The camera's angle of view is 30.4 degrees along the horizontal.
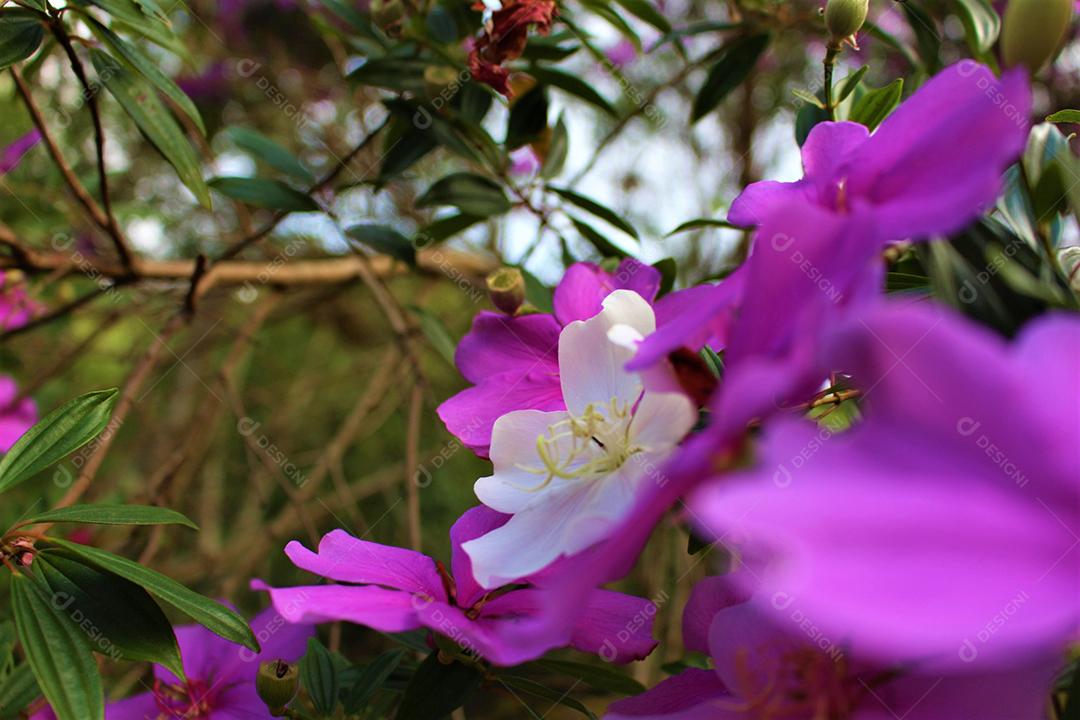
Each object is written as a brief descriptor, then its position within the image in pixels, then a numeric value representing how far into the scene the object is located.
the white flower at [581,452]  0.34
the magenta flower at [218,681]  0.41
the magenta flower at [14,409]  0.59
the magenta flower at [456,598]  0.35
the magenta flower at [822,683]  0.33
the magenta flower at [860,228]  0.31
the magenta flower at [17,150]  0.61
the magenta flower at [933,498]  0.24
